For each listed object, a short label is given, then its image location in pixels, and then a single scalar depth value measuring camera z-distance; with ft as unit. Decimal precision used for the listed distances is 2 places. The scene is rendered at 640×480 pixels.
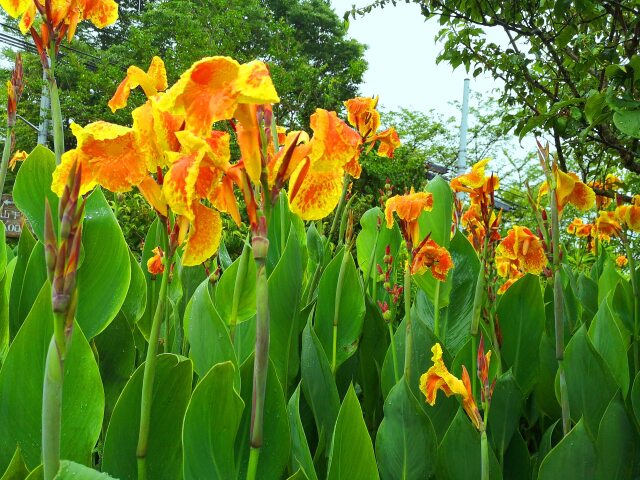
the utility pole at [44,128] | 35.78
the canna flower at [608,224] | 5.28
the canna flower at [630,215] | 4.86
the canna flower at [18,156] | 6.98
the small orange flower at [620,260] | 8.84
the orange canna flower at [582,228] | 6.80
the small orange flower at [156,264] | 3.42
